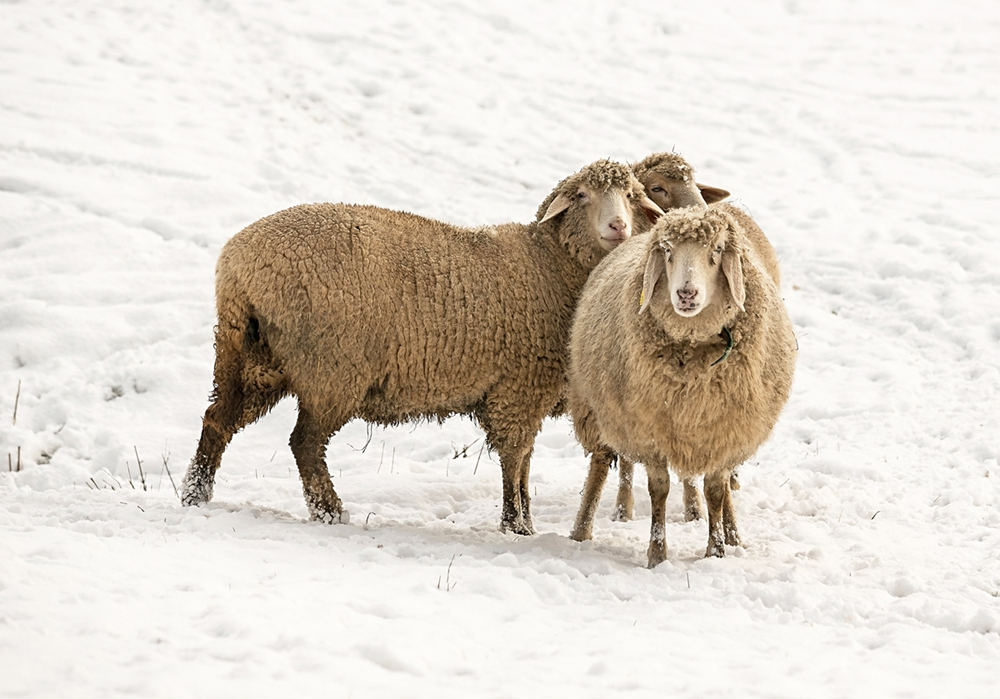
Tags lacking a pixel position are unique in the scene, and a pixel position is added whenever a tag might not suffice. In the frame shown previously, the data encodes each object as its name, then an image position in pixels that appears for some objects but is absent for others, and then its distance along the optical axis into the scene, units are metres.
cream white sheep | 9.61
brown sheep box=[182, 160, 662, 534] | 10.67
